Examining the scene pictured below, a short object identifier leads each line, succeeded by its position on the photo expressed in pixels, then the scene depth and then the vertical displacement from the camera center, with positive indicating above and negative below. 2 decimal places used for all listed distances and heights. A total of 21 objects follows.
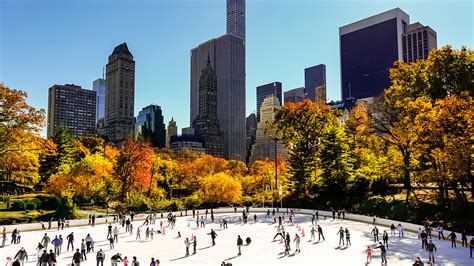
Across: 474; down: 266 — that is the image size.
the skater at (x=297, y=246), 29.40 -5.39
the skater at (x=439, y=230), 33.91 -4.92
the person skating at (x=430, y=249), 25.59 -4.91
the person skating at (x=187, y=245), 29.05 -5.17
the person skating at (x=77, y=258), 24.05 -5.04
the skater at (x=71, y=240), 30.86 -5.05
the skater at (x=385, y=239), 29.00 -4.82
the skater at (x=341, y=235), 31.76 -4.93
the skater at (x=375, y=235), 32.81 -5.12
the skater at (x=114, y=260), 23.61 -5.04
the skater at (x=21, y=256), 25.35 -5.14
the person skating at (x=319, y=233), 33.56 -5.12
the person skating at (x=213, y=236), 32.41 -5.10
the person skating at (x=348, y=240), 31.51 -5.35
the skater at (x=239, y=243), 28.83 -5.01
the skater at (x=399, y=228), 35.25 -4.96
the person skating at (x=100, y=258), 24.58 -5.12
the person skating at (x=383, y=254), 24.93 -5.17
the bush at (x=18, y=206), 54.91 -4.37
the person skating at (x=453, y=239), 30.70 -5.13
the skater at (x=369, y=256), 25.86 -5.37
